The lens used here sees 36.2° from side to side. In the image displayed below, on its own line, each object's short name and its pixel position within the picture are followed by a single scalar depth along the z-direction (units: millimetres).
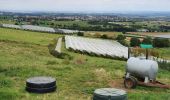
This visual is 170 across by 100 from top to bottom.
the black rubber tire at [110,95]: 9259
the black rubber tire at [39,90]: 11344
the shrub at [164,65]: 21156
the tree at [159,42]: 59977
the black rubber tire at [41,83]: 11373
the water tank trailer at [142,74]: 12730
